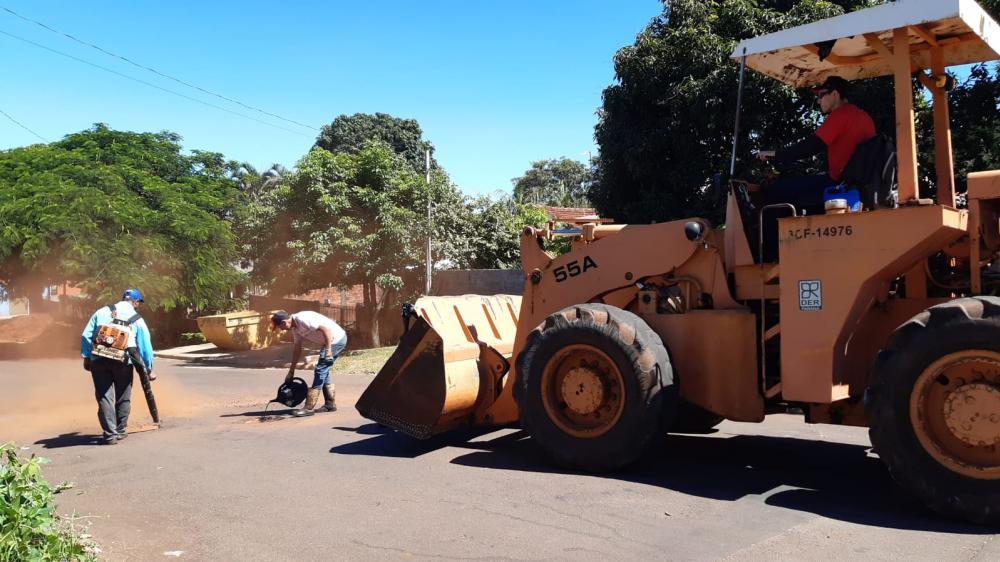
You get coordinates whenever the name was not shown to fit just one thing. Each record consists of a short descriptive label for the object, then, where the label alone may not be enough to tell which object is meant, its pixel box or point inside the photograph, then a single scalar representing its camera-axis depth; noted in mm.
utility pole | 18623
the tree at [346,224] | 18719
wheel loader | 4703
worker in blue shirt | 8398
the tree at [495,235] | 22078
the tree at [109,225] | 19766
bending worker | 9555
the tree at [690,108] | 12656
